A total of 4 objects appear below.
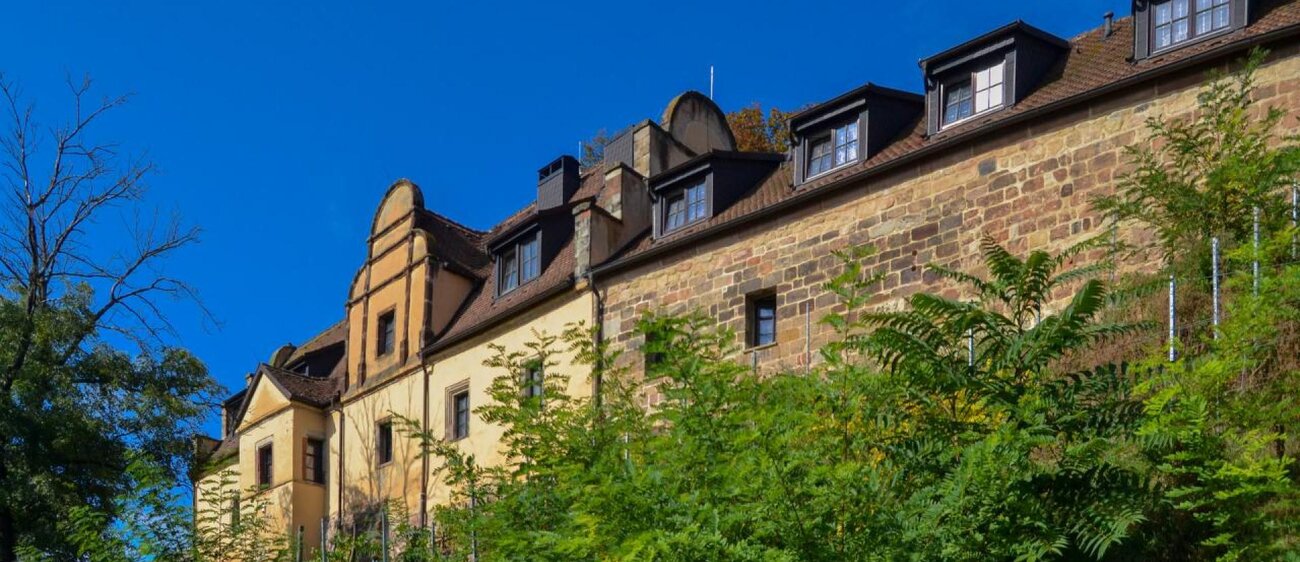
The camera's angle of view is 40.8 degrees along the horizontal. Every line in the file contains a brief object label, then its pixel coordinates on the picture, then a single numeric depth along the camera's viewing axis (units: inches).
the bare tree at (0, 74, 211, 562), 954.1
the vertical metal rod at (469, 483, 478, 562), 578.2
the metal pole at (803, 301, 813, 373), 783.1
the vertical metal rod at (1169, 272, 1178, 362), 505.0
